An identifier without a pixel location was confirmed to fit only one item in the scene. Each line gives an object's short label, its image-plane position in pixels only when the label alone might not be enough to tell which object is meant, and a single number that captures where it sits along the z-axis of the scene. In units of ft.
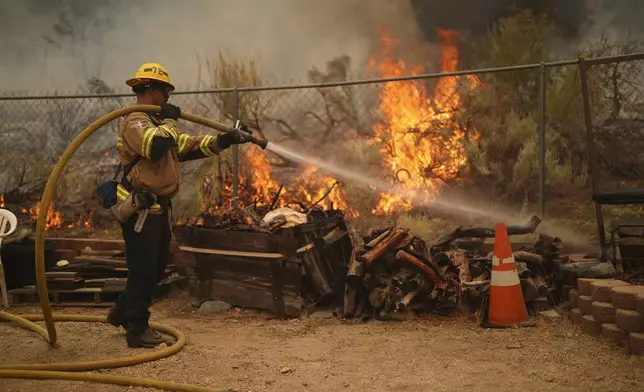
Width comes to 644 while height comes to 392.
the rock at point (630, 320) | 15.45
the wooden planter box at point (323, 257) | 21.47
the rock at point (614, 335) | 16.10
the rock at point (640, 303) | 15.16
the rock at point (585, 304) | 17.87
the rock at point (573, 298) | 19.12
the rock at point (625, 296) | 15.71
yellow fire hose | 13.98
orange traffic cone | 19.15
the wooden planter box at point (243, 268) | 21.09
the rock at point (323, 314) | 21.06
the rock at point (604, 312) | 16.75
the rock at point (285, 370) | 15.11
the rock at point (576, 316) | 18.50
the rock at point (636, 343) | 15.23
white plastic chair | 23.21
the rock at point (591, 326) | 17.37
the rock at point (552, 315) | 19.30
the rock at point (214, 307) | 22.24
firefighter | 16.63
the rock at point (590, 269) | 19.26
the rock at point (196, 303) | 22.82
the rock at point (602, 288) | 17.07
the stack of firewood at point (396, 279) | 20.40
